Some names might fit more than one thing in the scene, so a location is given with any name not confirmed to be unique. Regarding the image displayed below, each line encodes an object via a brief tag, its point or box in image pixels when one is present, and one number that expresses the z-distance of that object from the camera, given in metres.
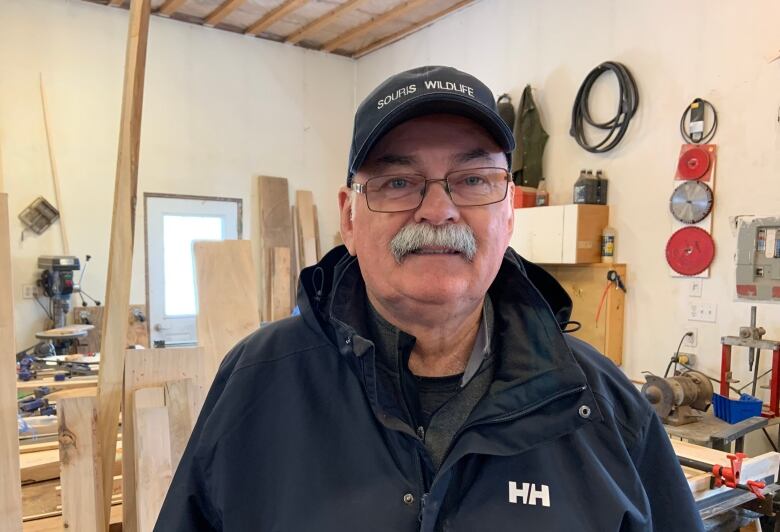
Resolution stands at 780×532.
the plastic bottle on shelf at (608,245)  3.69
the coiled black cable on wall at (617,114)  3.59
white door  5.11
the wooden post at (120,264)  1.76
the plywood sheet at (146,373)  1.76
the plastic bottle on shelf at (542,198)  4.05
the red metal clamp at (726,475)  1.88
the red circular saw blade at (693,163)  3.23
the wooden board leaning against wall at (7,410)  1.48
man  0.92
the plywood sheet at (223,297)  2.31
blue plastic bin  2.67
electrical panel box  2.94
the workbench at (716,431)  2.47
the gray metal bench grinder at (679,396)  2.57
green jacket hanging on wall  4.16
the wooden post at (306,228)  5.71
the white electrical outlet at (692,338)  3.33
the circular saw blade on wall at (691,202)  3.23
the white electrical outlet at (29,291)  4.48
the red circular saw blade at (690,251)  3.24
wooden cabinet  3.67
